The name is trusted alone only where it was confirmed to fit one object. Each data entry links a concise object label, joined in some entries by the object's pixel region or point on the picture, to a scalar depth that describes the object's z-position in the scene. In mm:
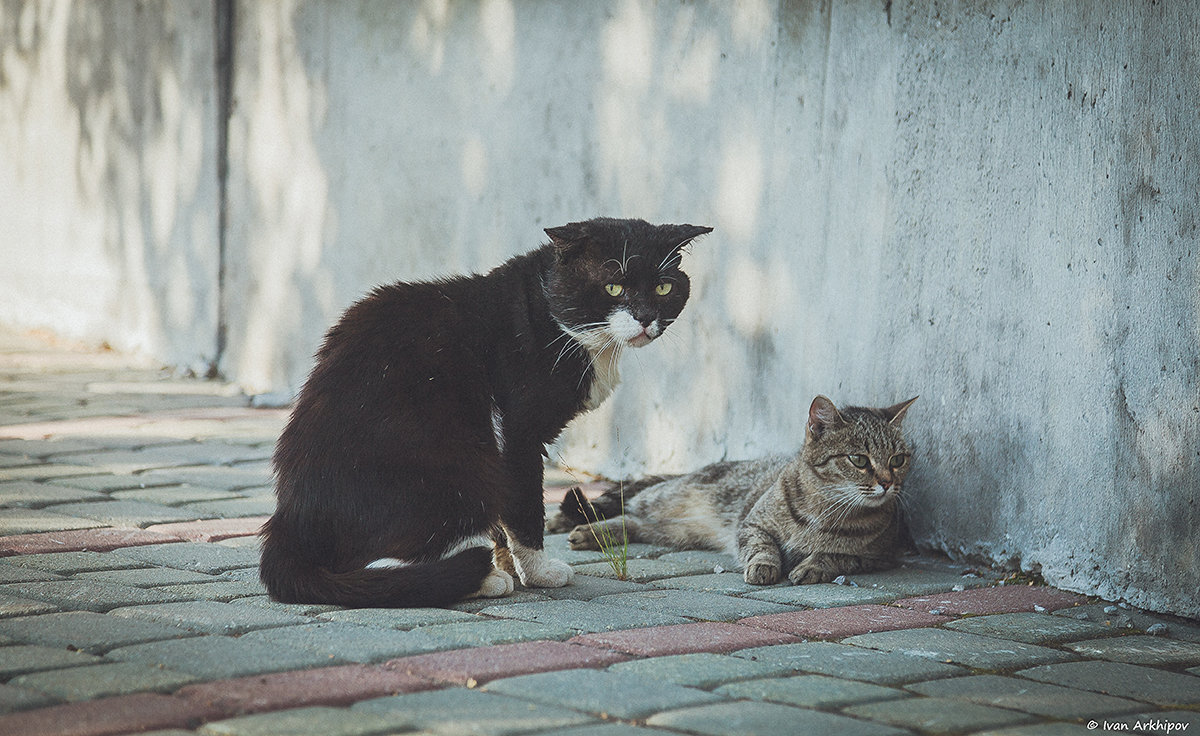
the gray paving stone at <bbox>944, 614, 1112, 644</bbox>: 3430
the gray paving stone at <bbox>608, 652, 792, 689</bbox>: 2840
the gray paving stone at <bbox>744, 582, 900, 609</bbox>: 3830
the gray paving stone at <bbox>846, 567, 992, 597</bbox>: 4039
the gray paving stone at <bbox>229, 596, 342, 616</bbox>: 3398
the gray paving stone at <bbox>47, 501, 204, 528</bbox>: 4594
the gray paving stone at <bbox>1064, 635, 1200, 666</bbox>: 3230
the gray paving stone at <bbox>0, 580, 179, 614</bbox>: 3348
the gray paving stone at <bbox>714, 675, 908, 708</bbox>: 2695
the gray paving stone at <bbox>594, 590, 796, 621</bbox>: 3605
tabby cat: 4215
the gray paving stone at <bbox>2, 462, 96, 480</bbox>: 5305
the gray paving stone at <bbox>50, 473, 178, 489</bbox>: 5199
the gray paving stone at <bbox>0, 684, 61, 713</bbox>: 2455
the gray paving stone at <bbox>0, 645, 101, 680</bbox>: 2705
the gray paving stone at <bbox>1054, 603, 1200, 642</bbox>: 3539
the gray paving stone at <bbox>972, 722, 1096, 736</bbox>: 2508
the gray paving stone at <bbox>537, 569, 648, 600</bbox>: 3828
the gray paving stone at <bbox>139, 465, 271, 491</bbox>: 5430
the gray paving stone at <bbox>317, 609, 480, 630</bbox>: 3273
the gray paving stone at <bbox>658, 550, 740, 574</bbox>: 4438
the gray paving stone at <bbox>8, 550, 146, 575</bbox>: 3814
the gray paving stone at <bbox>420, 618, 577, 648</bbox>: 3125
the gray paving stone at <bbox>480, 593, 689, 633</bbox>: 3377
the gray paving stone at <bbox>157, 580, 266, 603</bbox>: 3551
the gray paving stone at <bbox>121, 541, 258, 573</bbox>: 3984
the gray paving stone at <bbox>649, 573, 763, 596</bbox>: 4020
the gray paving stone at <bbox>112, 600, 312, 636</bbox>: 3182
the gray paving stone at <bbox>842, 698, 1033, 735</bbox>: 2539
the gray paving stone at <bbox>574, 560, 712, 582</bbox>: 4227
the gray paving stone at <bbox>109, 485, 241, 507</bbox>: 5043
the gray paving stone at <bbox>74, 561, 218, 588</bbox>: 3674
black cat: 3504
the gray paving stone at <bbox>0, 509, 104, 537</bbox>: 4348
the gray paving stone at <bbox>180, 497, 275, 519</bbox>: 4859
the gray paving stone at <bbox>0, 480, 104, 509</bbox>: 4809
